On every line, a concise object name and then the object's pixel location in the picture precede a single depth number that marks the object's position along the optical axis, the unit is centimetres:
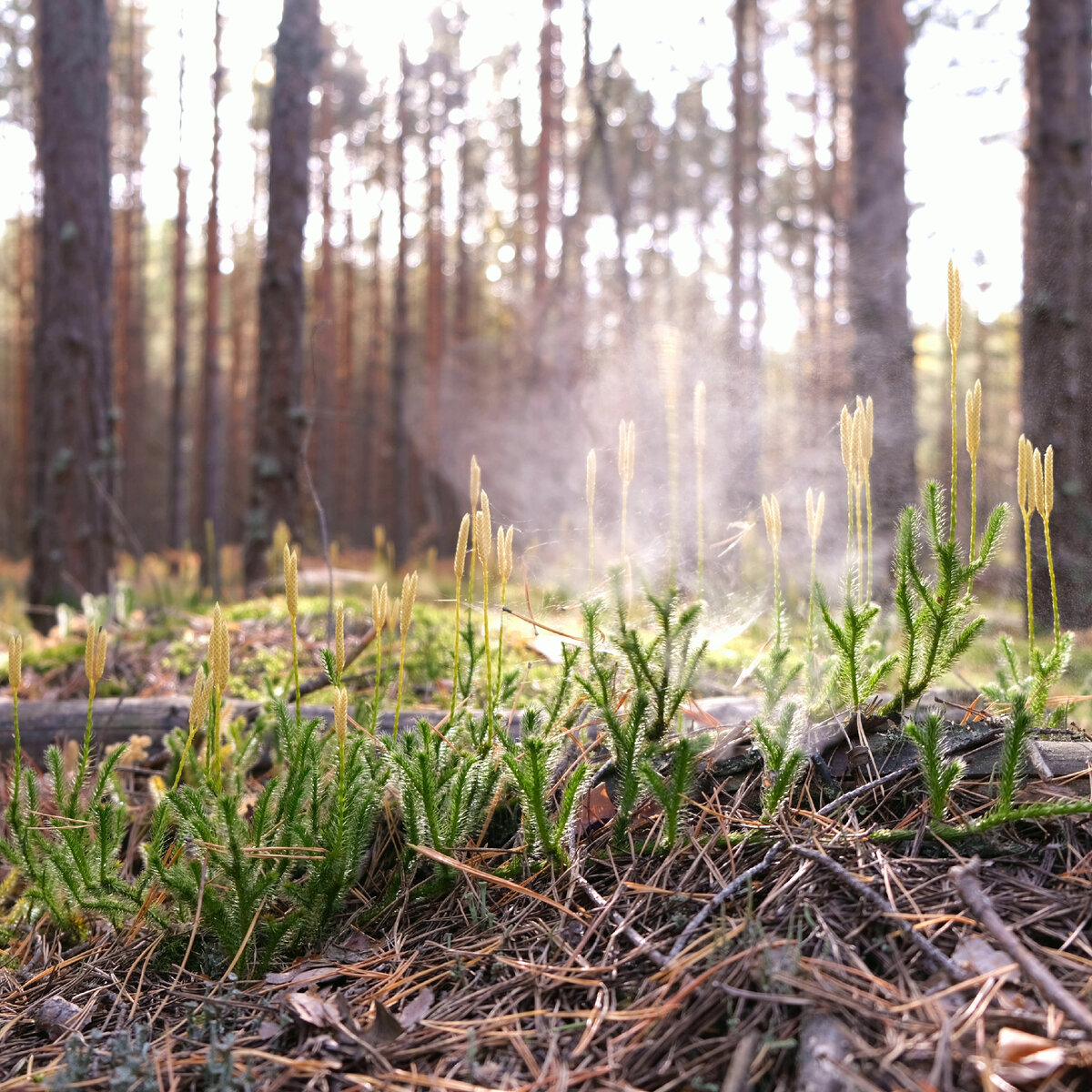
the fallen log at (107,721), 90
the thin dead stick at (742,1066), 42
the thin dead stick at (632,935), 49
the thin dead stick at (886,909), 45
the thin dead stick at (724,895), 49
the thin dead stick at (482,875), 54
